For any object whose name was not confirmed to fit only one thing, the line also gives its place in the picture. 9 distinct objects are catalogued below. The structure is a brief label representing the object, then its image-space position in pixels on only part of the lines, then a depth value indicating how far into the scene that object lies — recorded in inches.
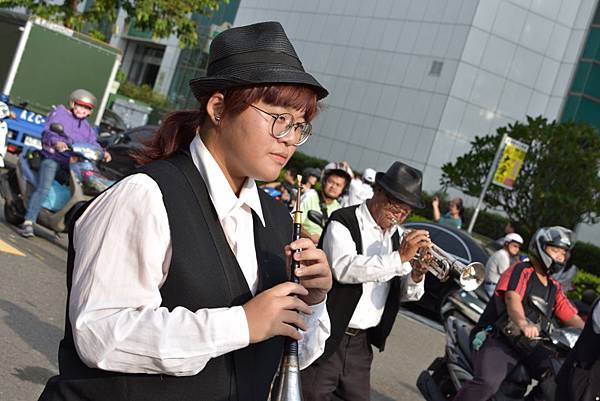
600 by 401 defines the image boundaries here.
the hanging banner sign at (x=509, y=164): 823.7
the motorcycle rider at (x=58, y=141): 442.9
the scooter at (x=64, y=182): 438.6
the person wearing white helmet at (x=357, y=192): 502.0
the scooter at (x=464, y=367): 265.3
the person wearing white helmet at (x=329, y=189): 407.2
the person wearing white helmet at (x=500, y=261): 495.3
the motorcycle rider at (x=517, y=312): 259.6
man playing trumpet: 206.2
